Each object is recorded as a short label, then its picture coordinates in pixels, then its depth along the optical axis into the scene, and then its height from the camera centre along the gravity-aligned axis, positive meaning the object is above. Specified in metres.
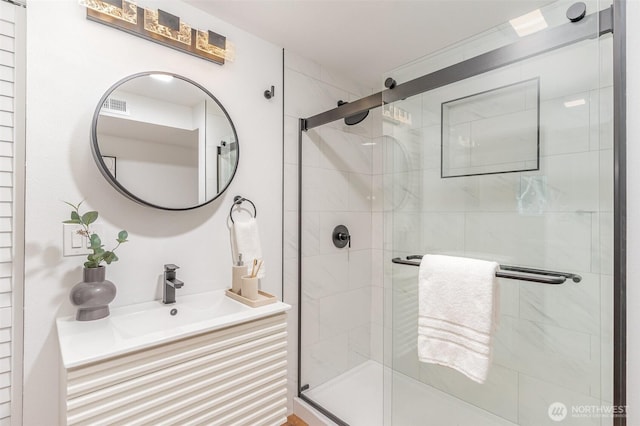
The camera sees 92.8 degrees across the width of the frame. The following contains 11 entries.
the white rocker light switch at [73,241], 1.16 -0.11
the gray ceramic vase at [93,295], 1.08 -0.29
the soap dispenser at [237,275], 1.46 -0.30
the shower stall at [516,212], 0.98 +0.01
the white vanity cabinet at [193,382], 0.86 -0.55
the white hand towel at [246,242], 1.56 -0.14
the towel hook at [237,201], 1.62 +0.07
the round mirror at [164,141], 1.25 +0.33
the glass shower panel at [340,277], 1.96 -0.45
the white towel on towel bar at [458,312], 1.08 -0.36
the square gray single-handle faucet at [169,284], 1.33 -0.31
